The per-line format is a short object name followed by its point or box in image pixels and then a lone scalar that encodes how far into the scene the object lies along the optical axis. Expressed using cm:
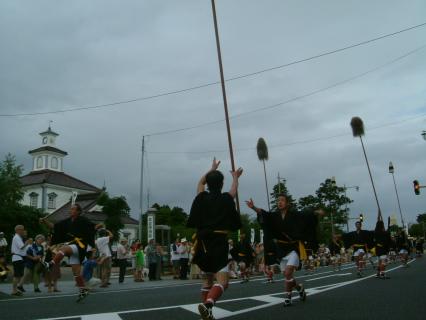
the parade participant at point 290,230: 792
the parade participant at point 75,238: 848
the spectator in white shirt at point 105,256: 1608
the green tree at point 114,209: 5219
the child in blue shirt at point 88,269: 1510
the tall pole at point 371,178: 4194
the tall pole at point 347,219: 6556
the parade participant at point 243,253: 1765
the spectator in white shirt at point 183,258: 2106
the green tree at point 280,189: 6289
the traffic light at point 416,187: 3137
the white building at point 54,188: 6638
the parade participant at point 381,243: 1378
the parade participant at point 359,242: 1539
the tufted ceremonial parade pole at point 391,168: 5606
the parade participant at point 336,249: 2505
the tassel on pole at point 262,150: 5444
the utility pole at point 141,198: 3527
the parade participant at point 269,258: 1294
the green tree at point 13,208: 3722
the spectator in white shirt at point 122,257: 1862
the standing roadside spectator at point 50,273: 1427
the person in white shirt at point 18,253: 1306
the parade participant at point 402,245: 2307
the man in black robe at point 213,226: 560
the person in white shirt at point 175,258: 2151
